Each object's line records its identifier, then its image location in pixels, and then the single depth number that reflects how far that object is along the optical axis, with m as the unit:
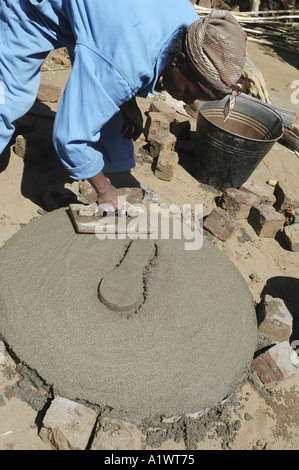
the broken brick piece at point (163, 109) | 3.82
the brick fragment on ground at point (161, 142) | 3.46
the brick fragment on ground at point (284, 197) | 3.39
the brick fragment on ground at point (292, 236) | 3.04
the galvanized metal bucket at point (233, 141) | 3.22
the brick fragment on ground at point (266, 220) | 3.09
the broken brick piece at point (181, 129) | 3.87
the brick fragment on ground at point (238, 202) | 3.21
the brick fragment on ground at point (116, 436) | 1.74
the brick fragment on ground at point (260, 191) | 3.41
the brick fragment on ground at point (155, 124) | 3.65
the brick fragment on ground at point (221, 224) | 2.96
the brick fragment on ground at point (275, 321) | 2.30
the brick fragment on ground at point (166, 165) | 3.34
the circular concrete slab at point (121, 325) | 1.82
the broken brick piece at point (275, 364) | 2.14
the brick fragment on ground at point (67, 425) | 1.73
